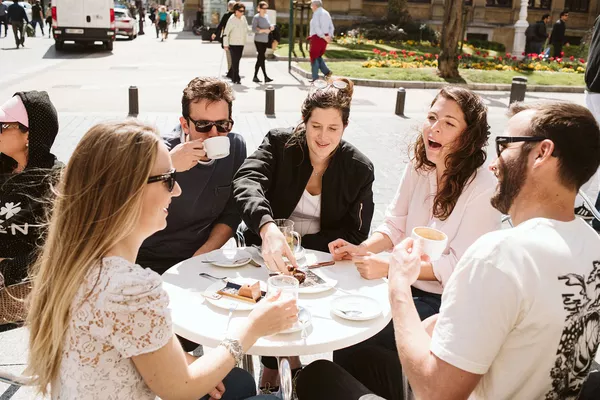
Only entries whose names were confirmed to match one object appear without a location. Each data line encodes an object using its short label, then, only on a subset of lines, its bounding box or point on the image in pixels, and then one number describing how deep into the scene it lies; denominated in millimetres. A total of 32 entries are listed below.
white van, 19391
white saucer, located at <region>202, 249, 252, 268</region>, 2746
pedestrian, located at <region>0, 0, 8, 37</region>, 25288
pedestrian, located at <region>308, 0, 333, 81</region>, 13727
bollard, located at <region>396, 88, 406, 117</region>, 10914
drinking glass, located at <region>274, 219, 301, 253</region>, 2699
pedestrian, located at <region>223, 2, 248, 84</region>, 13500
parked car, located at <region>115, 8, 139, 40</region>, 28645
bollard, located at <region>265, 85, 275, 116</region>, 10211
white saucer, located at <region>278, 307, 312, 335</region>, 2119
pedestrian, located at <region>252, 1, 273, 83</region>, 14266
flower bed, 17470
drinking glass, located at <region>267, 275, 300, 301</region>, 2107
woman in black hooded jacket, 2768
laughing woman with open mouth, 2768
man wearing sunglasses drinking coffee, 3244
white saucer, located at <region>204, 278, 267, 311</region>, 2297
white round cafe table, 2082
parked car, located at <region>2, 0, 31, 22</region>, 30981
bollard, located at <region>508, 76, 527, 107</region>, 10641
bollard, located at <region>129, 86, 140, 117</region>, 9930
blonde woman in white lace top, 1593
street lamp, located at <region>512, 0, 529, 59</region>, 25141
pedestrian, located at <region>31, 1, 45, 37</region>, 27516
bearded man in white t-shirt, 1558
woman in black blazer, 3236
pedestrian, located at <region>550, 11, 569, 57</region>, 21266
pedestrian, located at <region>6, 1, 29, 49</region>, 20859
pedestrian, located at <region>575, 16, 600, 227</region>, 5680
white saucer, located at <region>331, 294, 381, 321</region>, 2248
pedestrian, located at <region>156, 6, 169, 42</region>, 28778
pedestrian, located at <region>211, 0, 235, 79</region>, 14336
